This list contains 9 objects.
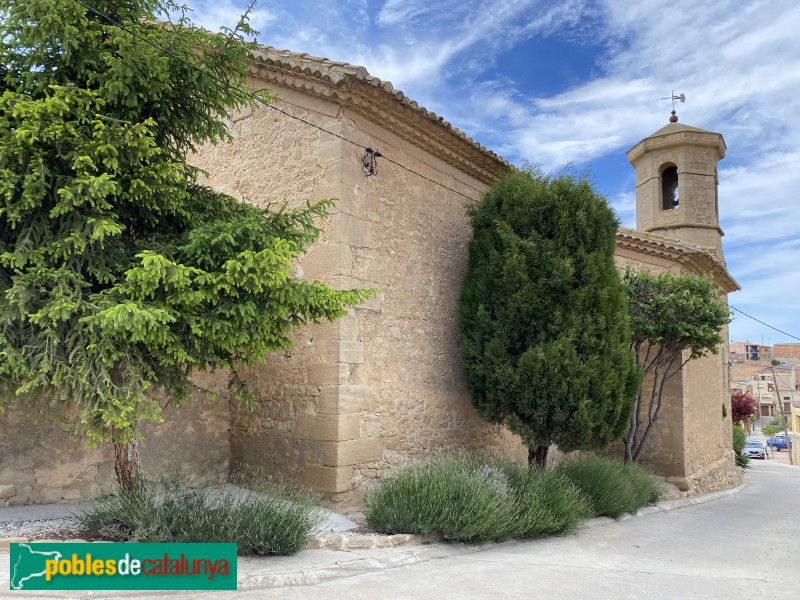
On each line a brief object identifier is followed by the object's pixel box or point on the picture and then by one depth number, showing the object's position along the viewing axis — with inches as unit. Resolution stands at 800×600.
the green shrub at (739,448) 824.3
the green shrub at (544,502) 272.1
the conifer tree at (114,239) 185.6
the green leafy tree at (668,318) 440.1
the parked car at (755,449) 1430.9
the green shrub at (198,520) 201.9
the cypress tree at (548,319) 330.0
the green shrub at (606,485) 342.3
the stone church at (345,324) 283.6
